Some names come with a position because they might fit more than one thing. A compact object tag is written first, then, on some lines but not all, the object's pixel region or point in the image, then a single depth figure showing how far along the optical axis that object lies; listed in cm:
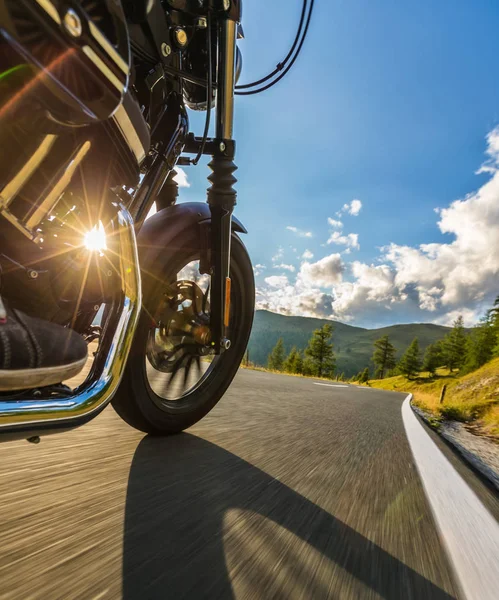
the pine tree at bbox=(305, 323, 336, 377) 6600
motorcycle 83
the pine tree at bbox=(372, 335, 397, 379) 9181
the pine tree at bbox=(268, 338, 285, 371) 8062
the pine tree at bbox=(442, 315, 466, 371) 7781
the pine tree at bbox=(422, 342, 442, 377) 7944
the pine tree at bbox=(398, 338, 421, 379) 7794
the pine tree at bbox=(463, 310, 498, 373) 6406
